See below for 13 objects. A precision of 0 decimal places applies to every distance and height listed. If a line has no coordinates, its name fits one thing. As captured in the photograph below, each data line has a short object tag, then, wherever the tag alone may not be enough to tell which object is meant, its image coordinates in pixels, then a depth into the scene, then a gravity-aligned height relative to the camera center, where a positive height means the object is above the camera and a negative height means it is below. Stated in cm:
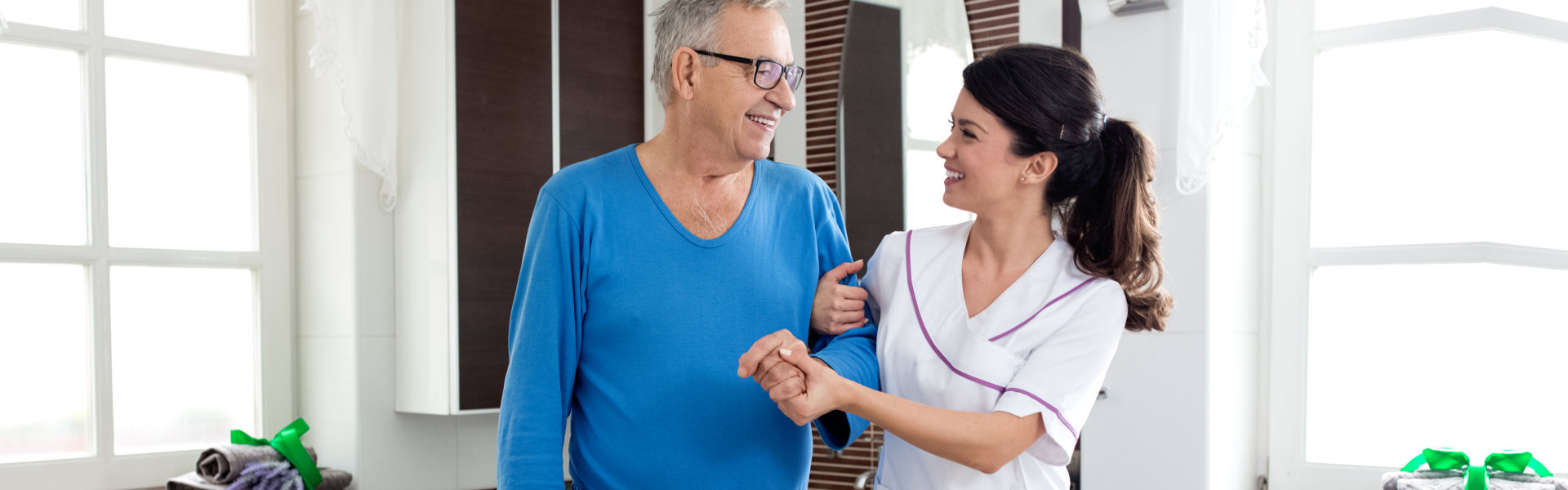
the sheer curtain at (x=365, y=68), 221 +31
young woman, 112 -6
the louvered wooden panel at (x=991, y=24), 211 +37
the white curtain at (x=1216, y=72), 174 +23
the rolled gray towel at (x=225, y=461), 217 -48
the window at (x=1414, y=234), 192 -3
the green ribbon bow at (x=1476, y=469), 166 -38
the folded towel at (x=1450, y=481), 168 -40
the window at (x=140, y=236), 220 -4
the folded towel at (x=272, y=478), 219 -52
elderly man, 118 -9
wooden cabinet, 238 +10
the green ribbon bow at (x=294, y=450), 228 -47
